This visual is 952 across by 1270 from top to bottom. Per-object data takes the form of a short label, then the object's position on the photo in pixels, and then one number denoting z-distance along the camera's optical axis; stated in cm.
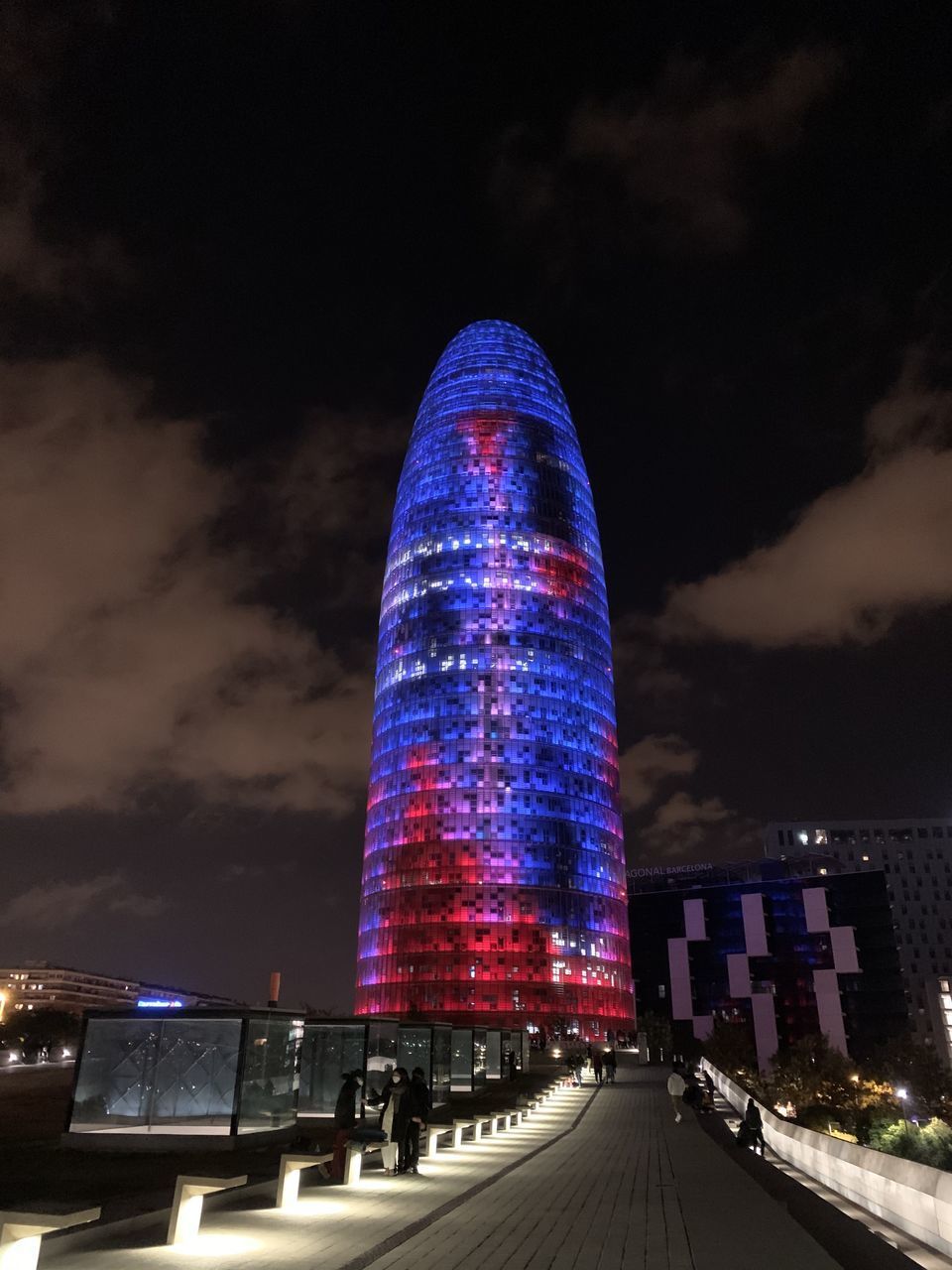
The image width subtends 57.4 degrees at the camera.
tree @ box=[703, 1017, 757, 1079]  8660
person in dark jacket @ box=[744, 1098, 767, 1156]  2428
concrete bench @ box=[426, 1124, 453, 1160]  2159
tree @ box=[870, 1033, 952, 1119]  9212
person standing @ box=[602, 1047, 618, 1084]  5856
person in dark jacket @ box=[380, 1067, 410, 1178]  1878
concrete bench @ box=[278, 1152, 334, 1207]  1465
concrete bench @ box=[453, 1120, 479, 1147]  2439
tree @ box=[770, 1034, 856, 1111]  8347
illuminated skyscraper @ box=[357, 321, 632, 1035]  12738
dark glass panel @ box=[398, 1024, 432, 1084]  3538
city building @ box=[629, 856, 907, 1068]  14725
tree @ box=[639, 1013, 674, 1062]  9686
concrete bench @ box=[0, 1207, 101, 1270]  905
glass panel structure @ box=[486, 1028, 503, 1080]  4844
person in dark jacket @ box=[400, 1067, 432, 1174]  1891
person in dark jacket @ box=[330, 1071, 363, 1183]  1739
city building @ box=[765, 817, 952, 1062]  16942
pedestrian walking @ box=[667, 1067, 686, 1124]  3547
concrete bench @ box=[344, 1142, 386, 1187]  1730
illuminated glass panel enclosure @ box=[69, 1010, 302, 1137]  2256
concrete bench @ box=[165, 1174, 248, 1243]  1171
